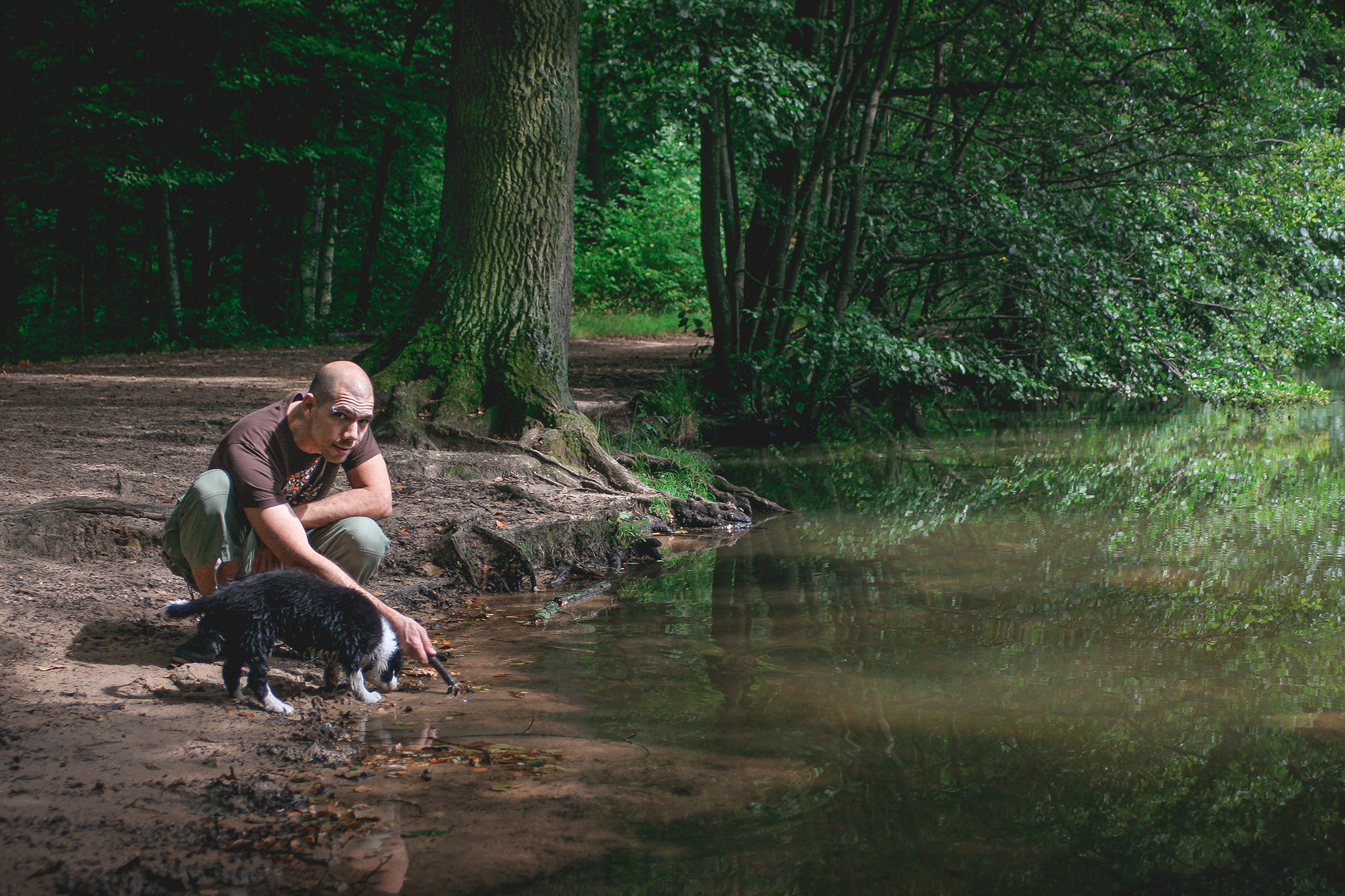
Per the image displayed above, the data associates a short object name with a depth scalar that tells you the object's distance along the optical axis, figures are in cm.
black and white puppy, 363
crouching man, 385
